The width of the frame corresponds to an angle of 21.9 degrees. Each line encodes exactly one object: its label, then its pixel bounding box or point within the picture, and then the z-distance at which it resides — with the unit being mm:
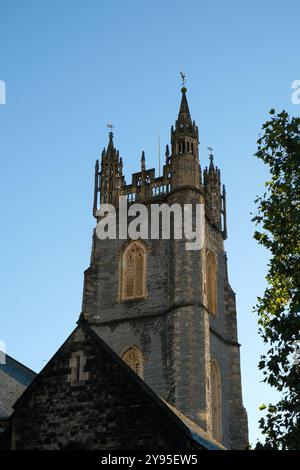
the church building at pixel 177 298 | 34219
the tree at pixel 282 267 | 15766
